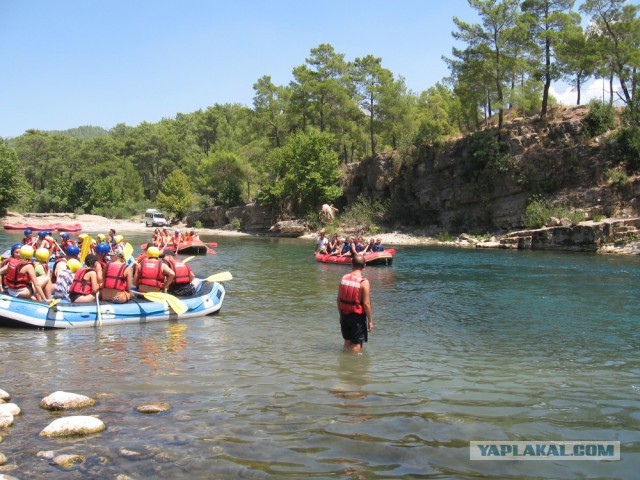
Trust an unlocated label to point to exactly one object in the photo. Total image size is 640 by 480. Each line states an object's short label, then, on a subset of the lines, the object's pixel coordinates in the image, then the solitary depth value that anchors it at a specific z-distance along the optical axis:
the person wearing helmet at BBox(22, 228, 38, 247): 14.65
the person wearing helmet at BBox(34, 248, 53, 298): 10.62
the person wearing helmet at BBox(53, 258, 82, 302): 10.63
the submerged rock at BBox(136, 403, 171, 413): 5.82
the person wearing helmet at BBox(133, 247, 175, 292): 11.62
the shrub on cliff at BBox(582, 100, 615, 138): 34.56
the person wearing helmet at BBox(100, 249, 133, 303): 10.91
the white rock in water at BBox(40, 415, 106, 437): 5.06
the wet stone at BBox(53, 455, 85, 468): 4.50
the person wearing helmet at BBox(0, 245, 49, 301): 10.55
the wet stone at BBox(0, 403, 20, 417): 5.49
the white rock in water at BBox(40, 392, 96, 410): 5.82
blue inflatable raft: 10.09
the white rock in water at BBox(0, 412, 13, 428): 5.24
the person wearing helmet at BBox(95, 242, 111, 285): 10.45
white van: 58.09
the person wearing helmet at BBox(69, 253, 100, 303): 10.72
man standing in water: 7.64
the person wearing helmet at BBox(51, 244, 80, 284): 10.98
